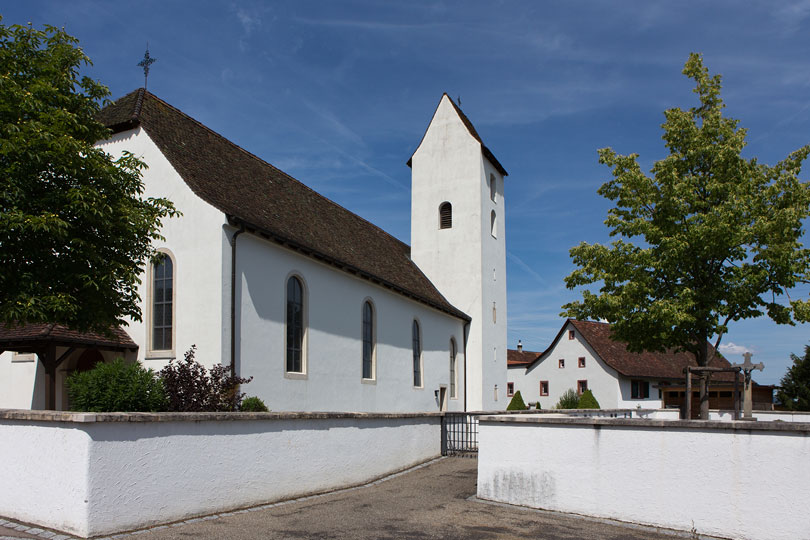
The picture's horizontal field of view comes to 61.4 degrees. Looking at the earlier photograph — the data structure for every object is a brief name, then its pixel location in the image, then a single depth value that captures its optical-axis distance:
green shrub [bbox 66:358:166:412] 11.90
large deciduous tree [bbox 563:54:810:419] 18.08
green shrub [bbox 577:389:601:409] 42.62
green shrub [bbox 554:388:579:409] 45.47
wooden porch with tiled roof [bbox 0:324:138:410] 15.30
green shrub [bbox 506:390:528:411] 39.09
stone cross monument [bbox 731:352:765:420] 20.17
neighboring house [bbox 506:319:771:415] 47.72
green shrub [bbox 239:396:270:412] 14.69
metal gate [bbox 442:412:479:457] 18.67
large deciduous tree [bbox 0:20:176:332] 11.55
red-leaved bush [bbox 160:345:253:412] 12.87
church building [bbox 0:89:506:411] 16.76
